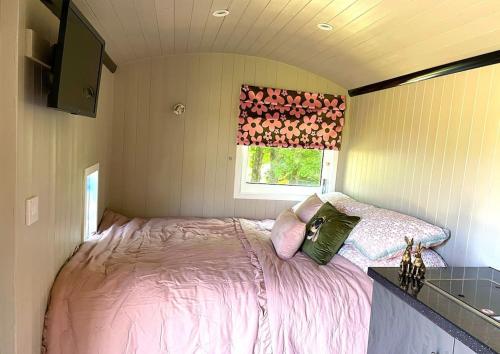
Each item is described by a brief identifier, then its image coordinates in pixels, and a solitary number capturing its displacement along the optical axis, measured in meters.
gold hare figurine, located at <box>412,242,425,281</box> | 1.71
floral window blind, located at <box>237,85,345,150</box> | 3.62
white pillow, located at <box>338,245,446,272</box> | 2.24
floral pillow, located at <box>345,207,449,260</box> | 2.22
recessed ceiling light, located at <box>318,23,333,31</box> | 2.35
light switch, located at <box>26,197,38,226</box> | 1.40
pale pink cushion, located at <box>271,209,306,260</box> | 2.51
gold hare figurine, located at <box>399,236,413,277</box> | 1.72
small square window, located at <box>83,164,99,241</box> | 2.63
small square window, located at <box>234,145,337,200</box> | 3.77
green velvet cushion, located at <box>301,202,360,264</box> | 2.41
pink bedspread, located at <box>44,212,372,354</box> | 1.83
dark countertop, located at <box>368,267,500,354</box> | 1.21
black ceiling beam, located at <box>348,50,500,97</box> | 2.10
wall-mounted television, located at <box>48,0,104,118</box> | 1.39
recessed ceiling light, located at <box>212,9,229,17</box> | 2.32
